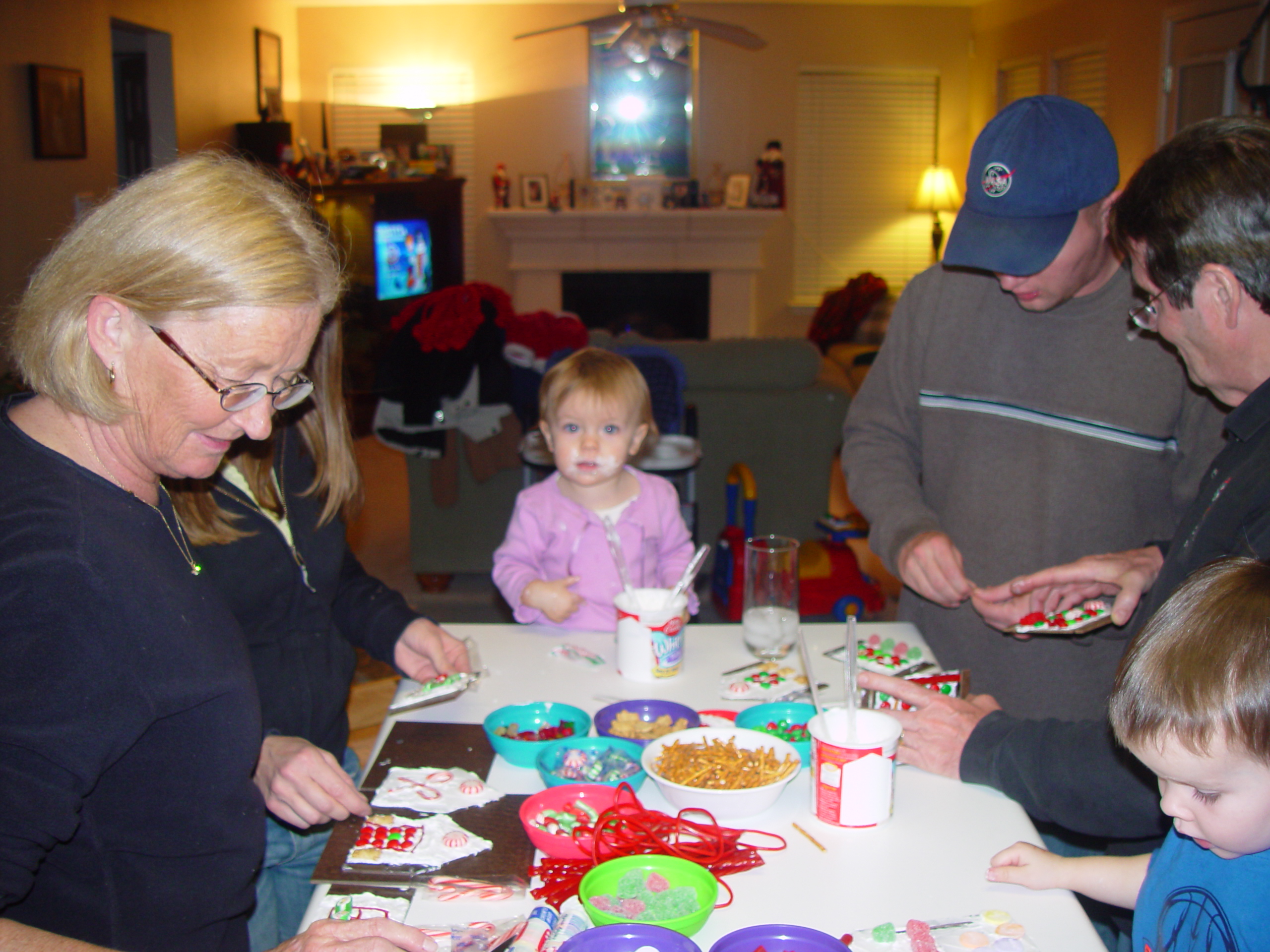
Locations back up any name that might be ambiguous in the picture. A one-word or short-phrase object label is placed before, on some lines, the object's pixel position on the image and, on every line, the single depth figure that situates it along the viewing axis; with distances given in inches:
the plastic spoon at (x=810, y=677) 48.5
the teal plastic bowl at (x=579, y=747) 49.3
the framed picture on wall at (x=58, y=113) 175.0
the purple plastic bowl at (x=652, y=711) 55.9
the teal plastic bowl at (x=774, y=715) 55.7
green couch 168.4
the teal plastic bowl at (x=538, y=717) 55.3
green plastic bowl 38.6
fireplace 314.3
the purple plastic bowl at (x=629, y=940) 36.7
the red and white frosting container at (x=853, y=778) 46.4
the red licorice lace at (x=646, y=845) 42.7
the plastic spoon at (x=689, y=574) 61.9
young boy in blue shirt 34.1
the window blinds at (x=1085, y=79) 249.6
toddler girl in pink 77.7
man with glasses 46.3
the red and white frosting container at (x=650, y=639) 61.6
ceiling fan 189.8
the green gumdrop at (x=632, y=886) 40.4
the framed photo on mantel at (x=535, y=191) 320.5
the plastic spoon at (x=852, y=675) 46.8
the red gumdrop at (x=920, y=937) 38.7
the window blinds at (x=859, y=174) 324.2
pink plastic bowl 43.8
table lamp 319.3
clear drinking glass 66.9
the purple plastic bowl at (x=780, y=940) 37.6
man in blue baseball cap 63.0
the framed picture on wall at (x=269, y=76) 281.4
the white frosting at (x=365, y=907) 41.4
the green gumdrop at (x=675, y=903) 39.1
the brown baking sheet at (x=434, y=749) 52.8
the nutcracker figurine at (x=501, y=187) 316.5
